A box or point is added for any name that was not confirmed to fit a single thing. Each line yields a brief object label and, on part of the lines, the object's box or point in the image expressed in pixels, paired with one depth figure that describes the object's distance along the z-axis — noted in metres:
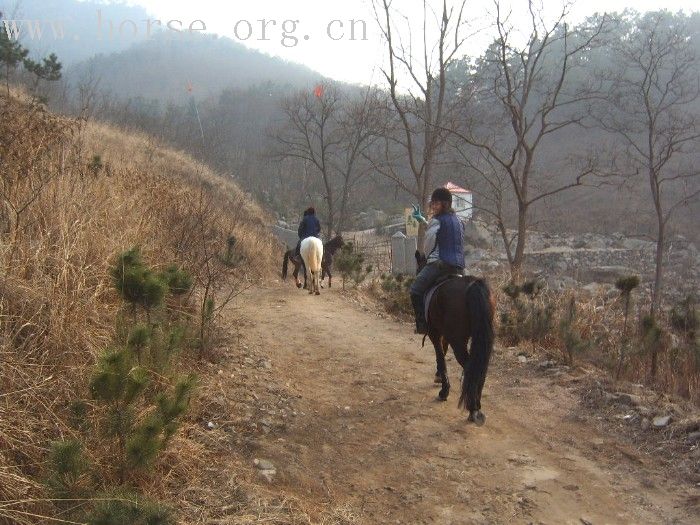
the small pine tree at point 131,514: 2.38
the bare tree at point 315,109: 27.23
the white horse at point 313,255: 12.95
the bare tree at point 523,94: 15.03
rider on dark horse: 5.76
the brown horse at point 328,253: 15.08
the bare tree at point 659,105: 16.70
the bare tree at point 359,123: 24.31
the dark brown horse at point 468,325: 5.04
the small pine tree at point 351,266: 14.55
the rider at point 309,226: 13.42
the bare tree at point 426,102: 16.66
